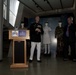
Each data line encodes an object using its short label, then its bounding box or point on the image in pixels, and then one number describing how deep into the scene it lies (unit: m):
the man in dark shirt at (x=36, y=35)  2.93
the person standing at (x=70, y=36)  3.07
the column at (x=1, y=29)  3.13
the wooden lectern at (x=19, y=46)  2.54
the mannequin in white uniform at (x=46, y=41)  4.03
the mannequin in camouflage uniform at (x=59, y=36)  3.85
